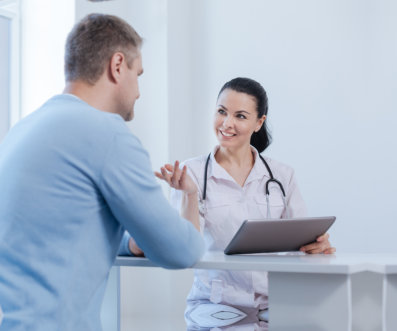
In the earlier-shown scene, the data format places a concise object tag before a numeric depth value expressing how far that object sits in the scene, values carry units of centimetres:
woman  262
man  192
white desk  202
